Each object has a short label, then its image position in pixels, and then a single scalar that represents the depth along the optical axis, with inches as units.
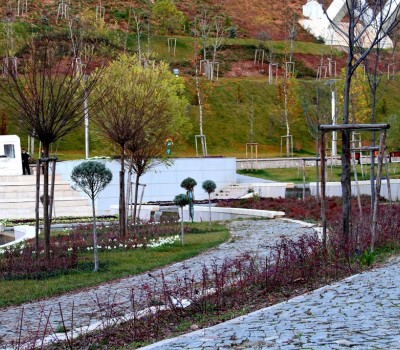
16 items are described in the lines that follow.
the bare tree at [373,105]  641.1
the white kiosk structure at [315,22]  3795.8
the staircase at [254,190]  1349.7
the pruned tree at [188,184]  962.7
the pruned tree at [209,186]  1033.5
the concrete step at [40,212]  1431.1
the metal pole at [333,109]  1728.0
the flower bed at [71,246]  592.1
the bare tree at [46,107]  602.2
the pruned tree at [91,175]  615.2
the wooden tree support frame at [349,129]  519.2
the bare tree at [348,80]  525.3
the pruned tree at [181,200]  791.7
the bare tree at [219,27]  3218.5
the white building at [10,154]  1681.8
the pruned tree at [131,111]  879.7
